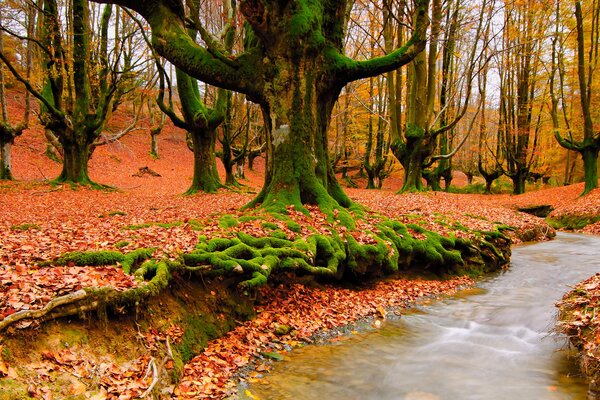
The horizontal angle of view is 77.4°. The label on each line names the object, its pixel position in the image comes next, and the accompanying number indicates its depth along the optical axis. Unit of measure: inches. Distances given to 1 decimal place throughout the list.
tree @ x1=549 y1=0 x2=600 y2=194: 656.4
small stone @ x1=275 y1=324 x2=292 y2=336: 205.9
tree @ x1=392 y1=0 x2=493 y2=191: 750.5
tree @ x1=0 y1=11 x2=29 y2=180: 681.6
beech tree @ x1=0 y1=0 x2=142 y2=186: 600.4
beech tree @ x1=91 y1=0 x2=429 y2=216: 316.5
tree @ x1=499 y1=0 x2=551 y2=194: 895.1
